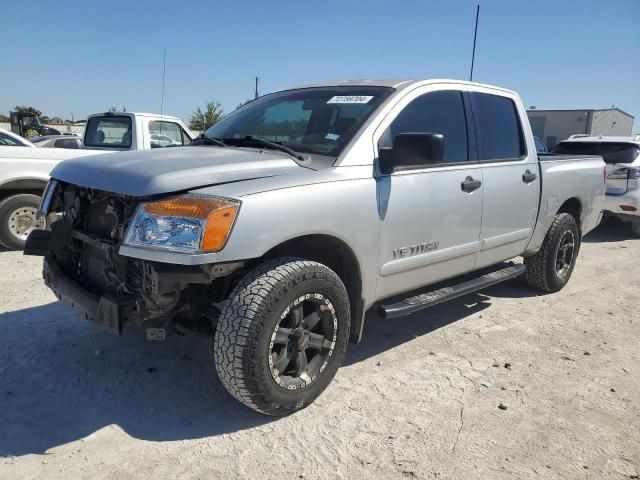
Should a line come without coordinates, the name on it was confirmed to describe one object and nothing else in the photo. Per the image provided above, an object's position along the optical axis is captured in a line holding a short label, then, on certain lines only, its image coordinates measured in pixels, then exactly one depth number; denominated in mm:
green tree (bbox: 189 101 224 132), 41125
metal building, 38094
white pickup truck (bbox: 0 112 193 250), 6090
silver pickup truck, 2521
